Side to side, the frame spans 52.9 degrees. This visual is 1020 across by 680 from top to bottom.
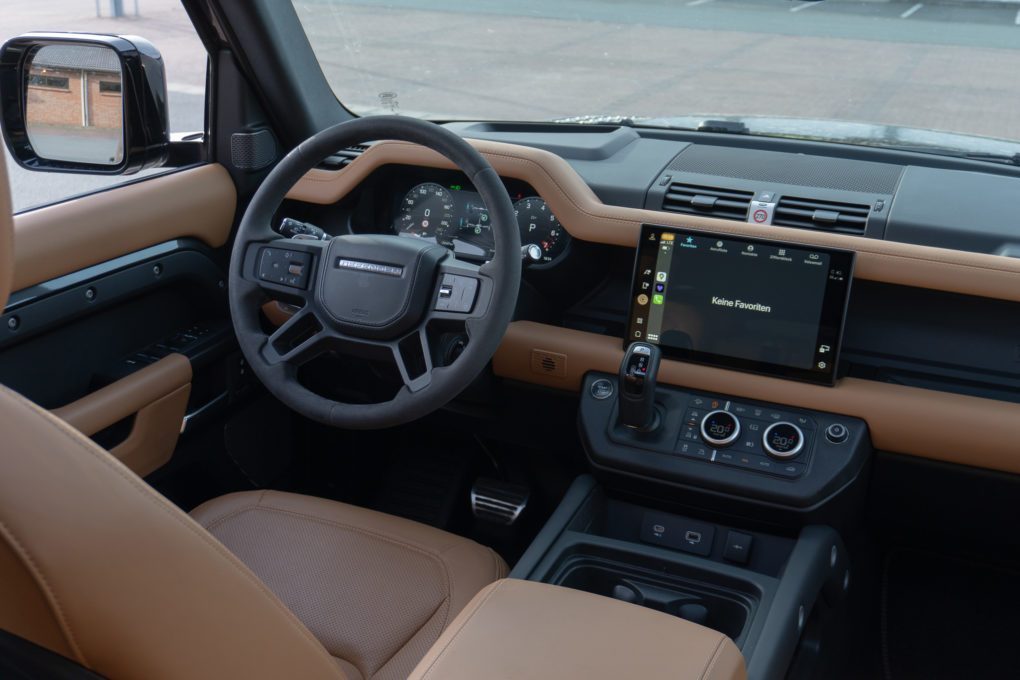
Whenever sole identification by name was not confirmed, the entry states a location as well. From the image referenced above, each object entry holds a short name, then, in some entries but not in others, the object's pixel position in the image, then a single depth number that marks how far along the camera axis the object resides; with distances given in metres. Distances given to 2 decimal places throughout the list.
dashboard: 2.01
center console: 1.93
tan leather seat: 0.73
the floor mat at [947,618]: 2.54
